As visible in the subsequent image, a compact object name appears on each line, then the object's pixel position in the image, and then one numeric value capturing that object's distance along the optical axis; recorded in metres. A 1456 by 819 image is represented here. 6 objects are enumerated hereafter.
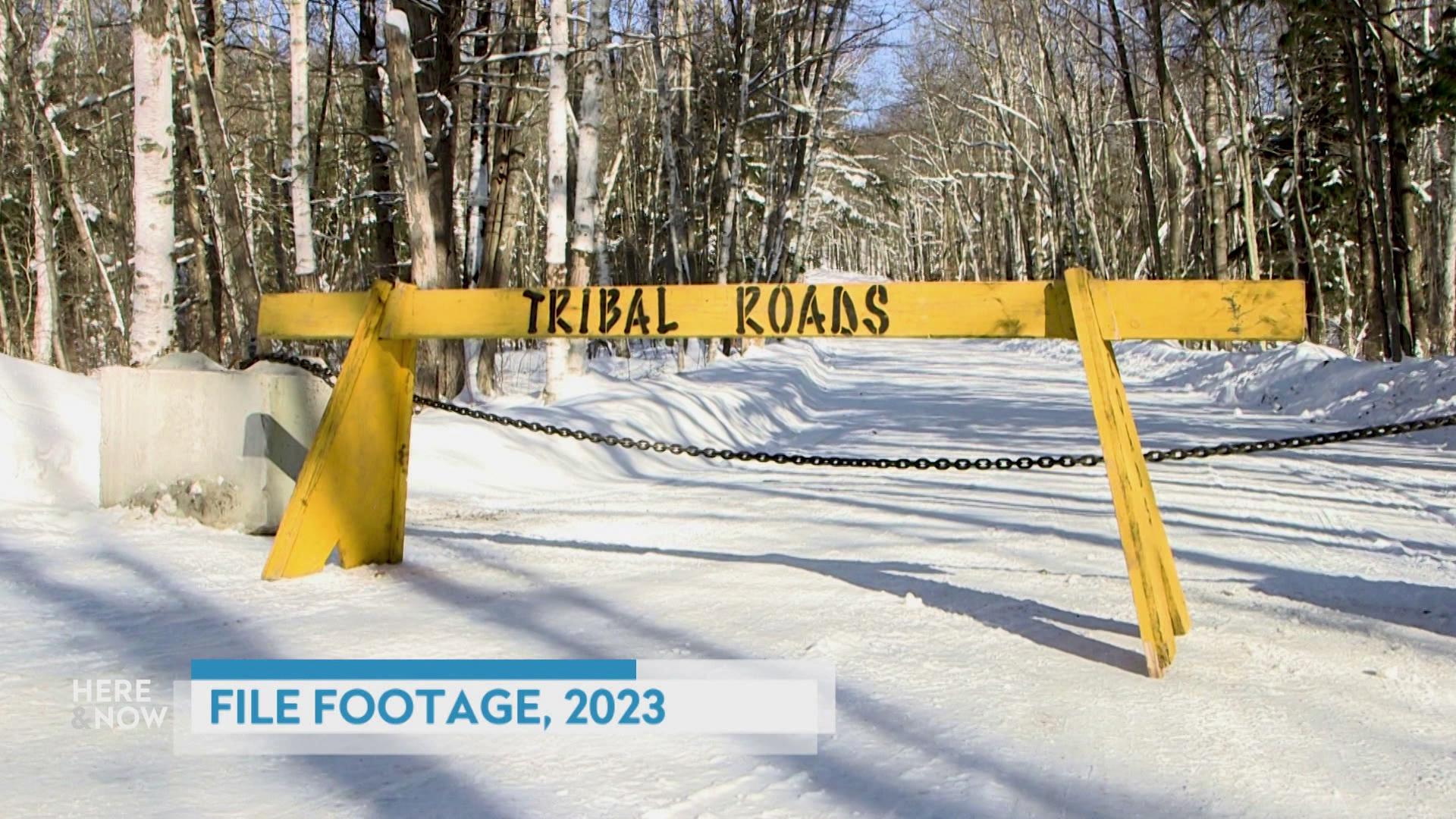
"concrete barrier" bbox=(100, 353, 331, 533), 5.48
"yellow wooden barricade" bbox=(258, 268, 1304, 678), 3.69
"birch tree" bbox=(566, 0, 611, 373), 14.12
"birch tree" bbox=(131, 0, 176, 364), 8.13
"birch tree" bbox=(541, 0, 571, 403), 13.61
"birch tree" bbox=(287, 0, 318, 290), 14.51
